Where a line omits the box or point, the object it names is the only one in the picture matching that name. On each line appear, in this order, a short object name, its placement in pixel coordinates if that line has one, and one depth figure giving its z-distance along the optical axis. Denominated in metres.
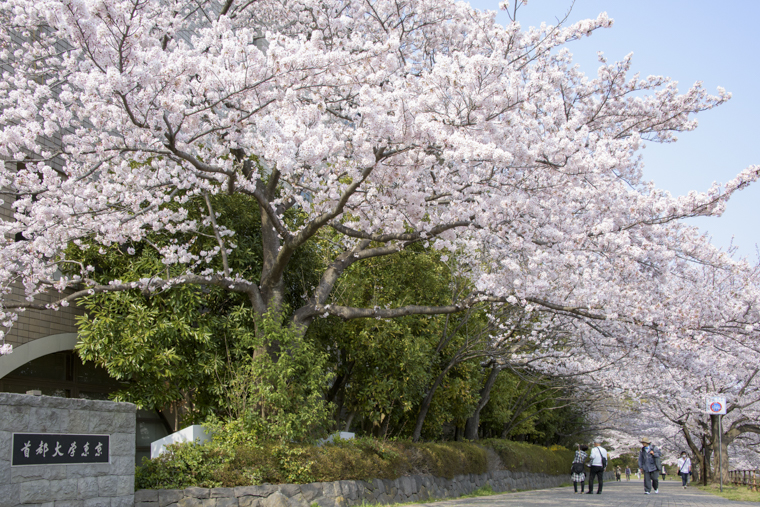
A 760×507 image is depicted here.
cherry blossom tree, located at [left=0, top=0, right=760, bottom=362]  7.34
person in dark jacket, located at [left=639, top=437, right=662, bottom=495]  18.50
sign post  17.78
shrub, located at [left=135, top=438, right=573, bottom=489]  8.27
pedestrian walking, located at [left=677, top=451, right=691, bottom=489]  25.89
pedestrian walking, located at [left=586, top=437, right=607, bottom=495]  17.94
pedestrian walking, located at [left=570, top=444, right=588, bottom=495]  19.53
